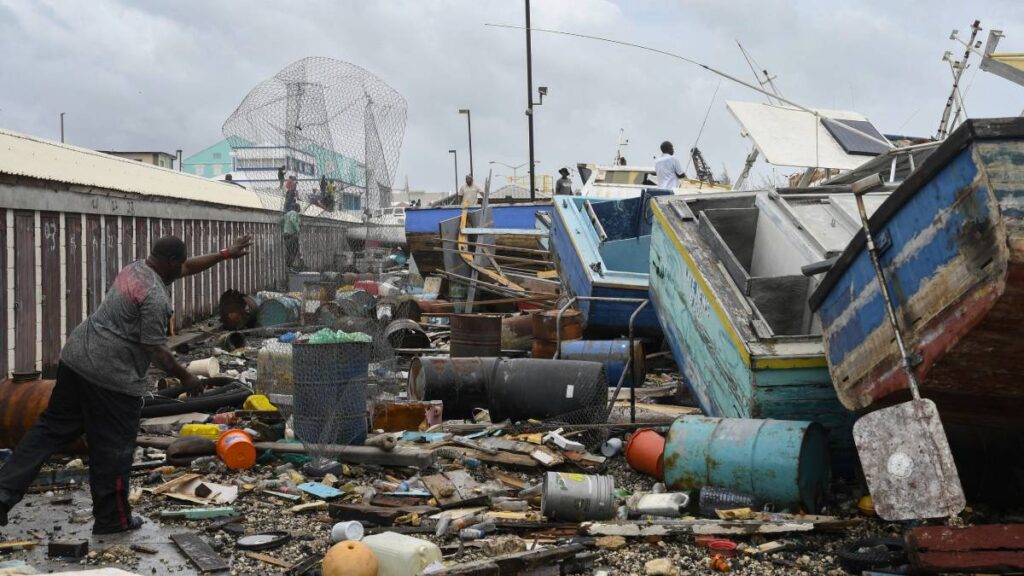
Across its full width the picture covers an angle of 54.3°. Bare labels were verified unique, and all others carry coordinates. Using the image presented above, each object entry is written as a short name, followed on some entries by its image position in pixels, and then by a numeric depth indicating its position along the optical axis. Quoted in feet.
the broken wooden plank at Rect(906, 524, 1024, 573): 13.88
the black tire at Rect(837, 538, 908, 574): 15.06
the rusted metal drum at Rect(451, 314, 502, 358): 32.99
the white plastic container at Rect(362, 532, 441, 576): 14.79
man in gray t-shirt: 17.69
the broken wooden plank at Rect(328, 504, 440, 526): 17.98
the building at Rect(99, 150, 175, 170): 103.56
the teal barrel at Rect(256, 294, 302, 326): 44.88
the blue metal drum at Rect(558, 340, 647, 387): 30.60
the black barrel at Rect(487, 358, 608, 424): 25.36
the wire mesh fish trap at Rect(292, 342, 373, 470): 22.77
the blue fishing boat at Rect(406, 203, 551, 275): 59.94
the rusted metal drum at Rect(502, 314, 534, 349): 37.60
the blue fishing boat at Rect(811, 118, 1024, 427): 13.47
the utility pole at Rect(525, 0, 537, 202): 92.43
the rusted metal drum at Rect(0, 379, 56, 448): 23.11
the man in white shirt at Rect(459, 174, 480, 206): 82.38
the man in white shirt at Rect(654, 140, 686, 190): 51.31
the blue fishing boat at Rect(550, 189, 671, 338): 35.58
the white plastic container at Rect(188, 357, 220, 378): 32.86
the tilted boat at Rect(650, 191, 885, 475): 19.26
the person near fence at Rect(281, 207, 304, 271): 43.46
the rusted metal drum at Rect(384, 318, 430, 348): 38.55
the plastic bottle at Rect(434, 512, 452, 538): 17.40
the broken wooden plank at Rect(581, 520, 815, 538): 16.57
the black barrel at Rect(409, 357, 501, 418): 26.76
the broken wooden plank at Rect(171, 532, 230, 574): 15.92
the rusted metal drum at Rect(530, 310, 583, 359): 33.65
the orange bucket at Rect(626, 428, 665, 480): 20.88
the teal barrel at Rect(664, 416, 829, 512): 17.69
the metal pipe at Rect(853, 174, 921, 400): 15.06
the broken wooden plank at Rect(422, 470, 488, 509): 19.28
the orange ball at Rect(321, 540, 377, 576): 14.33
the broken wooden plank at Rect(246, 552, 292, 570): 15.98
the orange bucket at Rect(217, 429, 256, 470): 22.03
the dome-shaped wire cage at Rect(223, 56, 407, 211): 39.47
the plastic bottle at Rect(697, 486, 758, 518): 18.01
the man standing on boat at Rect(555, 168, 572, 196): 80.06
